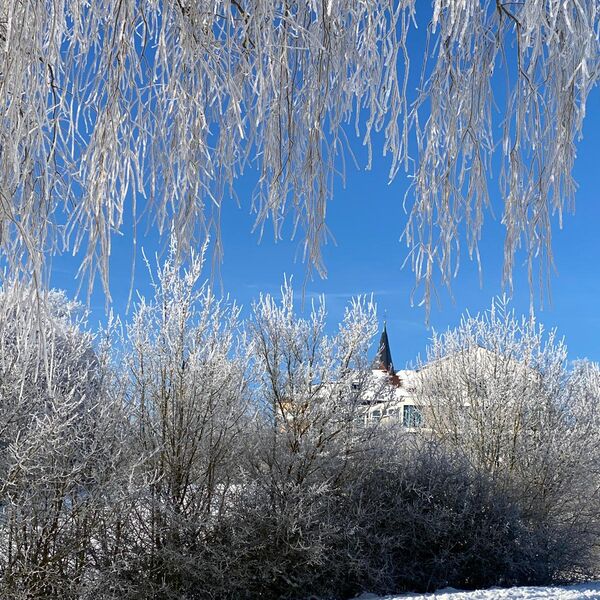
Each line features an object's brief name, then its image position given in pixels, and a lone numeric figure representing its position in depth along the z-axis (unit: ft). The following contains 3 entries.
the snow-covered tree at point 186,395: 29.84
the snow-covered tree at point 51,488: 24.50
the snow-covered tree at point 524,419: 39.01
